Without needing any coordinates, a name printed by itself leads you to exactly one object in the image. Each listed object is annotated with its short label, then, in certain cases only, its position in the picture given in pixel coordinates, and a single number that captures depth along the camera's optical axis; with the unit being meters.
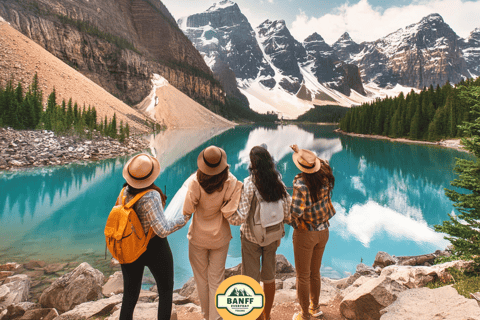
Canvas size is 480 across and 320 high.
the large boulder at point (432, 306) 2.35
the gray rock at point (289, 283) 4.90
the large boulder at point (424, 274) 3.73
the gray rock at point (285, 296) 3.99
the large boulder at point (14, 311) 3.71
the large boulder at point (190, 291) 4.41
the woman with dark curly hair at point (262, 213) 2.62
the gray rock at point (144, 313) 3.11
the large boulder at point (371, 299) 2.99
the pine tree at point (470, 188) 3.74
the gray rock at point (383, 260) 6.59
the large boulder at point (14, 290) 4.11
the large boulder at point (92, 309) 3.39
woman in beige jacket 2.55
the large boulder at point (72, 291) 4.17
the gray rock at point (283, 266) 5.92
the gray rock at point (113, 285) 4.70
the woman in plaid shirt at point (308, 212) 2.88
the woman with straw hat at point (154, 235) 2.35
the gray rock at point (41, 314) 3.62
